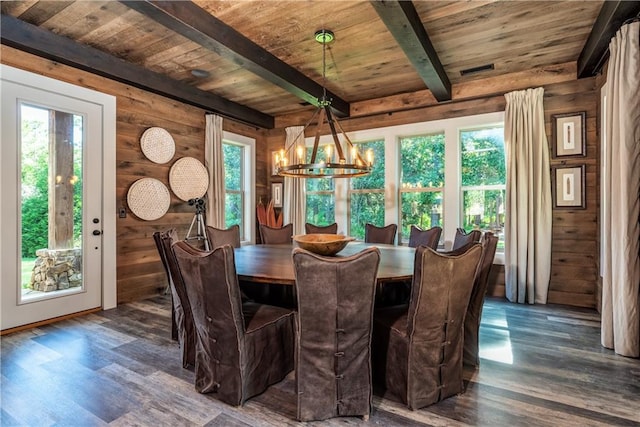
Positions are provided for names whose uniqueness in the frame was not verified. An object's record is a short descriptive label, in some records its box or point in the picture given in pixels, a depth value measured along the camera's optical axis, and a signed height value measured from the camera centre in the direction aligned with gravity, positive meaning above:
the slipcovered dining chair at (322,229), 4.12 -0.21
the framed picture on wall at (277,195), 5.62 +0.30
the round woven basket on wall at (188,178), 4.21 +0.46
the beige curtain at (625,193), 2.39 +0.14
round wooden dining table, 1.96 -0.38
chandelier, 2.52 +0.45
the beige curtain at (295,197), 5.22 +0.25
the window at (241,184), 5.25 +0.46
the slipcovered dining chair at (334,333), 1.57 -0.63
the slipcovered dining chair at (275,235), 4.14 -0.29
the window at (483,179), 4.10 +0.42
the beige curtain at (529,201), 3.71 +0.12
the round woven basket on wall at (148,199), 3.78 +0.17
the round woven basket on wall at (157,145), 3.90 +0.84
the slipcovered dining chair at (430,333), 1.68 -0.68
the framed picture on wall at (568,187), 3.62 +0.28
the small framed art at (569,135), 3.60 +0.86
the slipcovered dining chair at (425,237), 3.30 -0.27
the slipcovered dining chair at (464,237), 2.54 -0.21
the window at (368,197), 4.84 +0.23
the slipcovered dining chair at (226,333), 1.75 -0.71
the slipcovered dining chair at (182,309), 2.24 -0.68
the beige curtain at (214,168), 4.60 +0.63
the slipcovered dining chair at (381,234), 4.00 -0.28
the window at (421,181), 4.46 +0.43
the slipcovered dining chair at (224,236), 3.46 -0.26
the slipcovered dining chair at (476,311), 2.19 -0.70
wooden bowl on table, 2.35 -0.24
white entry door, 2.86 +0.10
